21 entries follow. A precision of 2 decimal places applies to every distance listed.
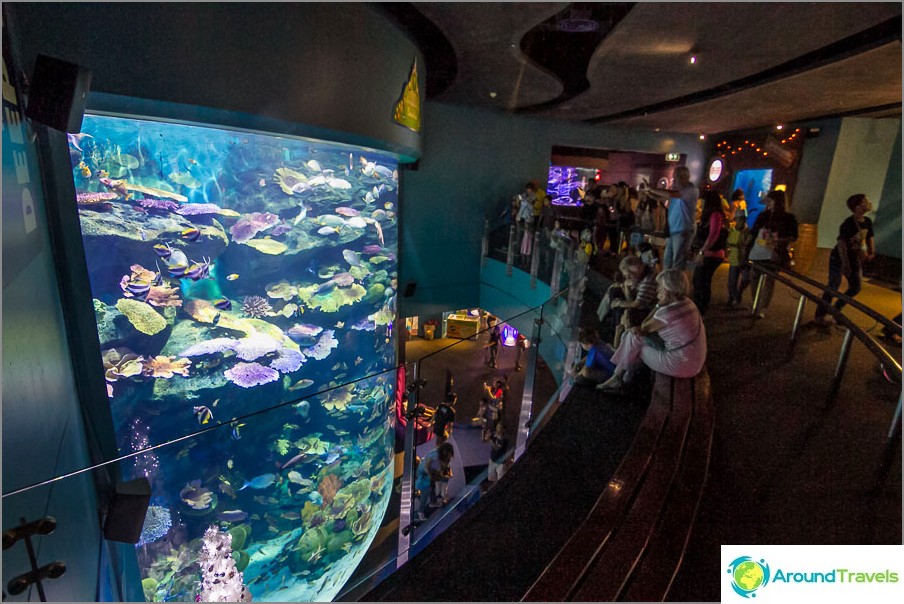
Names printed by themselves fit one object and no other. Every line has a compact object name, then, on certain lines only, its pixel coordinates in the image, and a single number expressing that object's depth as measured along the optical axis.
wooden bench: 1.77
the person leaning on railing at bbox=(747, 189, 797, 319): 5.02
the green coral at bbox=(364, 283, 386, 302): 8.55
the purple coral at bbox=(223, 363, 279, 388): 6.54
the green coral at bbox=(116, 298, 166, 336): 5.19
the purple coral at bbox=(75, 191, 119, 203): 4.89
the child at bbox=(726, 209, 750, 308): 5.31
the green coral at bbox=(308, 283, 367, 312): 7.62
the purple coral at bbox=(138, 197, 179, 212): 5.25
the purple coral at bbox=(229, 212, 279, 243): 6.23
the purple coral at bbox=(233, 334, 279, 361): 6.52
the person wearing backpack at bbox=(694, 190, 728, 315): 4.92
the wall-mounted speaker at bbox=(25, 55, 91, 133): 2.15
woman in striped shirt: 3.14
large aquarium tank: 4.73
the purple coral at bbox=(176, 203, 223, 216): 5.59
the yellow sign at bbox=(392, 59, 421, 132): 5.50
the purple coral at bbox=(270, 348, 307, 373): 7.11
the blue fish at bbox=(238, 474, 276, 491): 5.54
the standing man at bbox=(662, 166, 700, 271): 4.44
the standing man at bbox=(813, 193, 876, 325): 4.24
